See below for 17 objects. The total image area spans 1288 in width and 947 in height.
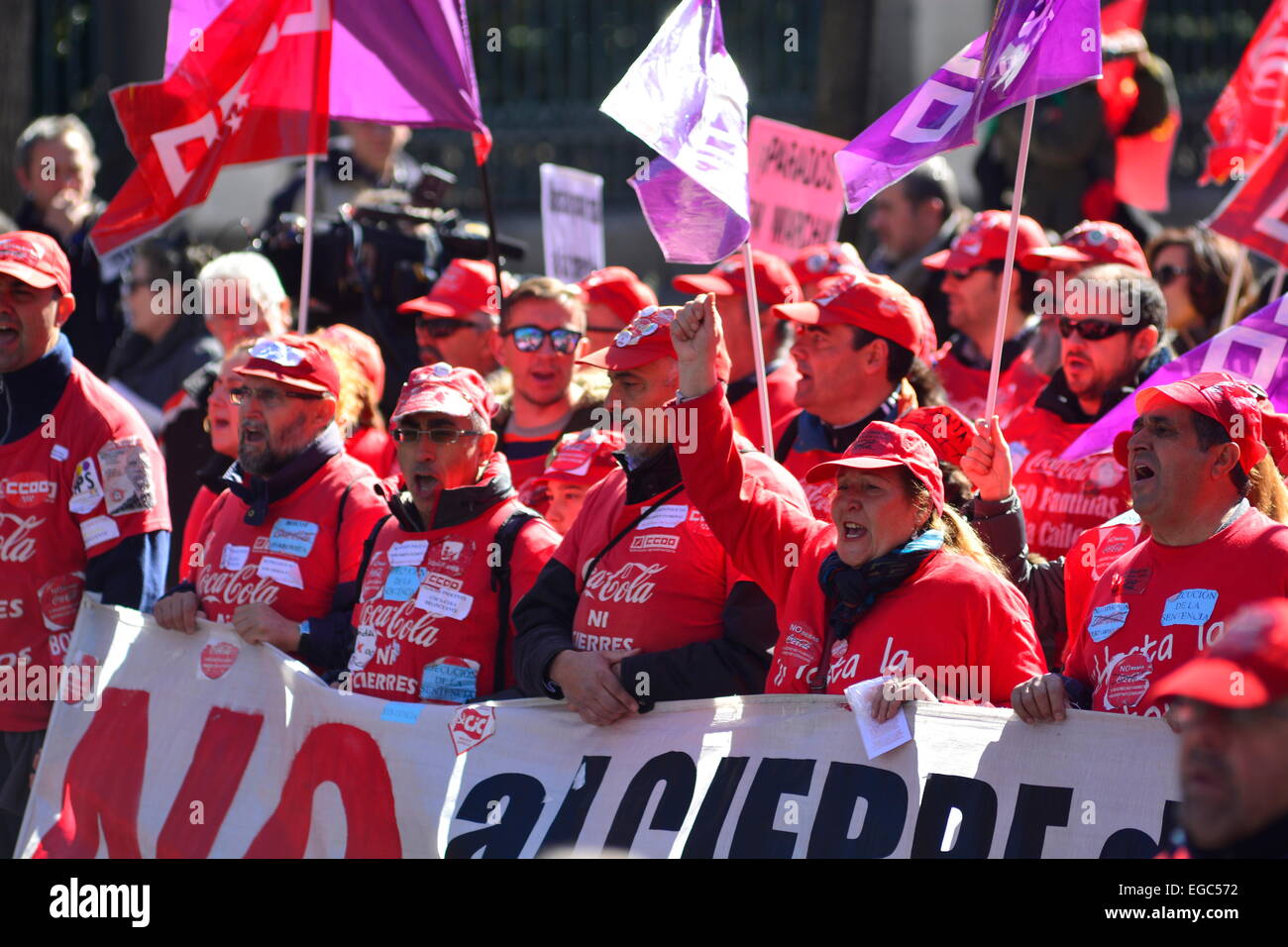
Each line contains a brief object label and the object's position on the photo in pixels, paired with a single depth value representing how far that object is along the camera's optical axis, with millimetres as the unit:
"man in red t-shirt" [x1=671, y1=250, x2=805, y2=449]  7180
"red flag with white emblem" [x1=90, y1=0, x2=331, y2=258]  7234
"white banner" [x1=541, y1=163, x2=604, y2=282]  8867
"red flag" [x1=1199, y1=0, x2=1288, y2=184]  8406
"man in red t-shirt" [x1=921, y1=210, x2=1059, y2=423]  7711
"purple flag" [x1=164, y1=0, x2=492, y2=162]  7117
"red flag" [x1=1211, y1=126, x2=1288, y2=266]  6840
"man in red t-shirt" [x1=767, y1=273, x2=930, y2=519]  6113
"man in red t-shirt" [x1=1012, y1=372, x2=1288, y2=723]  4340
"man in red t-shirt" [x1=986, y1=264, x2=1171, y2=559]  6152
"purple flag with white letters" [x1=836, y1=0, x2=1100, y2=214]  5426
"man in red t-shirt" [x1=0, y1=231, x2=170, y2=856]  6336
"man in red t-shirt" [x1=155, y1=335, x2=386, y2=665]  6070
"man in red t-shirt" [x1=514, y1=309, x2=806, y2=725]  5121
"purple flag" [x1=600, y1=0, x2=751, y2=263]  5758
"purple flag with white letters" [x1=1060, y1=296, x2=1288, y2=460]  5758
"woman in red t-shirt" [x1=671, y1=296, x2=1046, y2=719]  4641
